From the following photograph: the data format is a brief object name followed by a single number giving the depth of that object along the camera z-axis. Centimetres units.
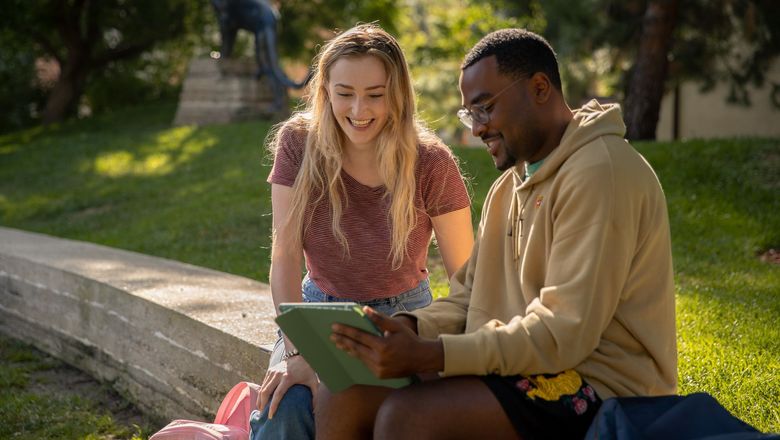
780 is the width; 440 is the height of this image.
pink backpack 315
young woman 325
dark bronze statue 1402
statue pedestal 1448
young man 220
